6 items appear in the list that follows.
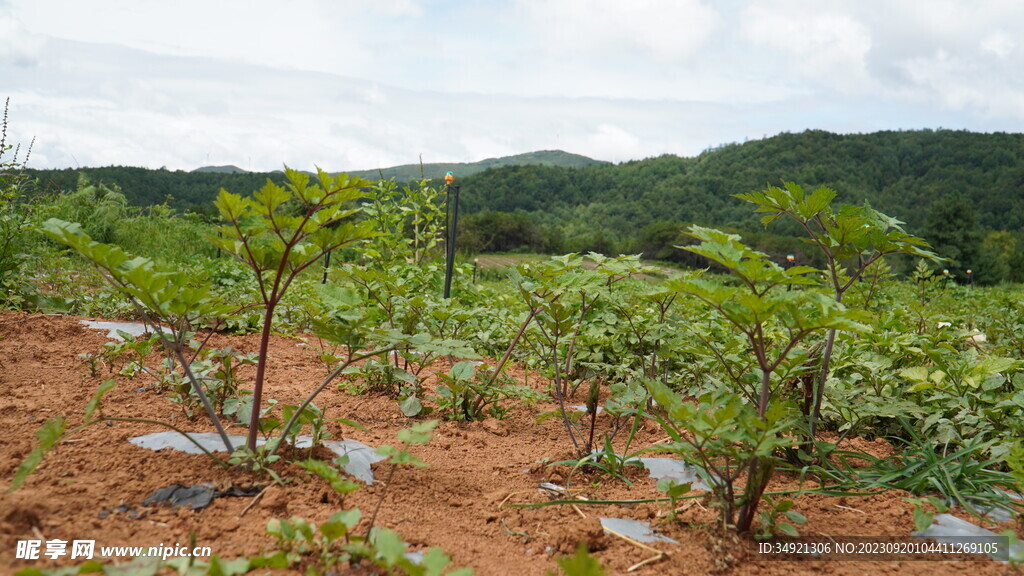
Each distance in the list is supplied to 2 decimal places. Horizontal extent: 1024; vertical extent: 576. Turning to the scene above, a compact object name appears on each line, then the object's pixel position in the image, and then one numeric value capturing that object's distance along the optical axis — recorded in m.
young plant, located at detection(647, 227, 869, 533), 1.25
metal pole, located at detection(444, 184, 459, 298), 4.46
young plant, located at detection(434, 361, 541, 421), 2.26
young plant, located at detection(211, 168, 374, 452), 1.33
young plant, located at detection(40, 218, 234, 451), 1.25
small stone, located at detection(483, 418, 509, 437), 2.38
